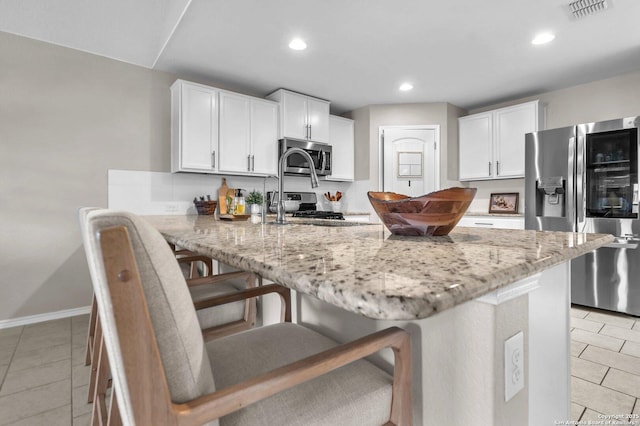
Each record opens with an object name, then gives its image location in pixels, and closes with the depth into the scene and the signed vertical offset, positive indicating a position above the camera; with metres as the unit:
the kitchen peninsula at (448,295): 0.42 -0.10
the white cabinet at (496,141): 3.99 +0.91
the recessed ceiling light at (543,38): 2.76 +1.47
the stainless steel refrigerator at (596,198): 2.90 +0.13
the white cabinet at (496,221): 3.77 -0.11
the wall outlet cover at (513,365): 0.73 -0.35
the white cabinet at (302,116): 3.87 +1.17
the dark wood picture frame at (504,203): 4.23 +0.12
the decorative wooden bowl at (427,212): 0.88 +0.00
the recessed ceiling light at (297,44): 2.84 +1.47
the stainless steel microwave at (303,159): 3.92 +0.68
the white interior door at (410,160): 4.51 +0.71
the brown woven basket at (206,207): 3.38 +0.05
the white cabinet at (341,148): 4.52 +0.90
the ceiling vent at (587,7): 2.34 +1.48
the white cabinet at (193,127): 3.21 +0.84
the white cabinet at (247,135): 3.48 +0.85
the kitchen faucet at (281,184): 1.70 +0.14
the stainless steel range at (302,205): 3.93 +0.09
